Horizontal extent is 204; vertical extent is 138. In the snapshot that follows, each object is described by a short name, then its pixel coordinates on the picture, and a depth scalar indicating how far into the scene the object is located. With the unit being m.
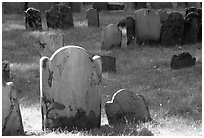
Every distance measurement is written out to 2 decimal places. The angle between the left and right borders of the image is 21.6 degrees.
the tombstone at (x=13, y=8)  18.62
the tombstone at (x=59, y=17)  14.98
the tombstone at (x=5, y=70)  8.79
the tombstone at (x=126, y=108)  6.78
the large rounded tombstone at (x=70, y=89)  6.39
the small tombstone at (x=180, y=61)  10.14
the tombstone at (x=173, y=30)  12.30
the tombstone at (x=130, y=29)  12.72
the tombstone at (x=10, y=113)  6.18
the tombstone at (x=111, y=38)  12.17
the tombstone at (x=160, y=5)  19.62
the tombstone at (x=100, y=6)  19.05
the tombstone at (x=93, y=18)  15.39
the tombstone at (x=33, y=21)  14.71
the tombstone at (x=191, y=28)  12.69
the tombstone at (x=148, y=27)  12.74
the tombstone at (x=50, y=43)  10.33
